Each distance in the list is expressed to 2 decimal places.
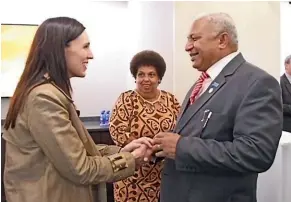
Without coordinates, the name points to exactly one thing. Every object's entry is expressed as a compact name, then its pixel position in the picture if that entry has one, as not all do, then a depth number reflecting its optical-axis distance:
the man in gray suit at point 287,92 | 4.05
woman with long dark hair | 1.42
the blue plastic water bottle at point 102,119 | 4.16
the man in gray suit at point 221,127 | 1.54
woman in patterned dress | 2.64
